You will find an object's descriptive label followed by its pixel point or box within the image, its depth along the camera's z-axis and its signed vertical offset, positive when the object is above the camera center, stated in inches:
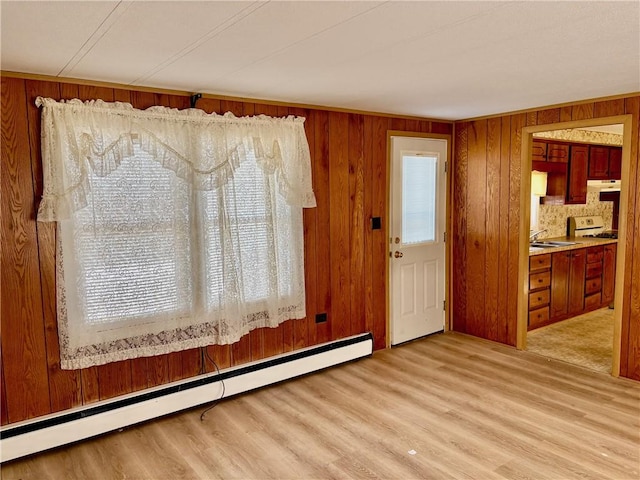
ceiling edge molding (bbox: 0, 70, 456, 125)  106.4 +29.6
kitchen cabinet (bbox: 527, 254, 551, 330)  192.4 -39.0
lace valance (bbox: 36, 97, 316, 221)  108.2 +15.0
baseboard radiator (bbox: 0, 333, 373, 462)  109.3 -52.8
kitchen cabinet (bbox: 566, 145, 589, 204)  224.4 +10.1
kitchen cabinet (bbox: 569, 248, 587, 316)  212.8 -39.0
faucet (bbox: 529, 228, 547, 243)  225.8 -18.8
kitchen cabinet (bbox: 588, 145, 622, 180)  233.8 +16.3
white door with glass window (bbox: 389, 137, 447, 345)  179.5 -15.0
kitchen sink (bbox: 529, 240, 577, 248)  212.4 -22.3
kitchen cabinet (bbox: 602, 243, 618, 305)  231.3 -39.2
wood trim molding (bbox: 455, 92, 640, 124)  140.8 +29.8
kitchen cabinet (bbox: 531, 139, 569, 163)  206.4 +19.9
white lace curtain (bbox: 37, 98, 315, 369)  111.4 -5.5
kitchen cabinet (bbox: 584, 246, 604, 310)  222.2 -40.0
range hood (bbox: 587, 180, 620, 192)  252.4 +4.7
